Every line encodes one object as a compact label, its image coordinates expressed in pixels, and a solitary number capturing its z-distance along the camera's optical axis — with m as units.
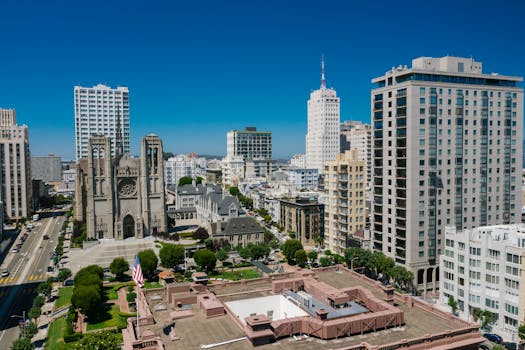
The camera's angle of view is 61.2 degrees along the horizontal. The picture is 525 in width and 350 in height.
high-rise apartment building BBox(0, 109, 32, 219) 180.12
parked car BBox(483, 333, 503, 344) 67.94
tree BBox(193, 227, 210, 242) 129.75
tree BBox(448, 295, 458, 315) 76.99
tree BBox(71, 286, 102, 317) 75.09
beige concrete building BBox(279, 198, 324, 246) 140.25
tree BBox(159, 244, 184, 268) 105.50
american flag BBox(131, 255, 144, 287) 50.38
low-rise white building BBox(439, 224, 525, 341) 67.94
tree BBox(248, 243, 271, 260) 113.12
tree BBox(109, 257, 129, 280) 100.38
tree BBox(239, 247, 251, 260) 112.94
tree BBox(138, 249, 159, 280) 100.38
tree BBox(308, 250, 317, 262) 110.50
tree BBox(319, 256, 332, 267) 104.69
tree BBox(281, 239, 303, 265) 112.81
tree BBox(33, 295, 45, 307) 78.44
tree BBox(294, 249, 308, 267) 108.69
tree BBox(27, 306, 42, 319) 73.31
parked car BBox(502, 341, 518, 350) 66.06
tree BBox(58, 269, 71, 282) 97.12
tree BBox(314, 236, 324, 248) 135.62
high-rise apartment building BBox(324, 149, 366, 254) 115.50
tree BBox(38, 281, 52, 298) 86.69
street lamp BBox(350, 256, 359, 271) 99.29
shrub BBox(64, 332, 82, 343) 67.78
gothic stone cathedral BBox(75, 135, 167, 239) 131.62
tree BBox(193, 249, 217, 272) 104.25
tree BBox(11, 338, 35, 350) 60.38
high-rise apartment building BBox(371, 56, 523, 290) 92.88
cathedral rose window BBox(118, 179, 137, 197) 135.88
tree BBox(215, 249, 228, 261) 111.61
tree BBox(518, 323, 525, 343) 61.26
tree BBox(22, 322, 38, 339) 67.44
